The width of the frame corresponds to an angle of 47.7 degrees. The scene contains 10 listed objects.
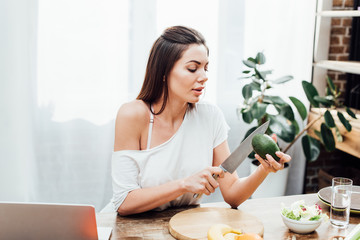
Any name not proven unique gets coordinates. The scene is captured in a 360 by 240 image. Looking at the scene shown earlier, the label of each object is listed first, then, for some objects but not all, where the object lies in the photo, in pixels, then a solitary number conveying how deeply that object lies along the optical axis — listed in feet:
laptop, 3.71
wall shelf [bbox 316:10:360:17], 9.73
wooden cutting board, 4.34
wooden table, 4.43
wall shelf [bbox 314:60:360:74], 9.68
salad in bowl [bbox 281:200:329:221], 4.46
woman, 5.22
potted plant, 9.76
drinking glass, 4.53
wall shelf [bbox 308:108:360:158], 9.27
